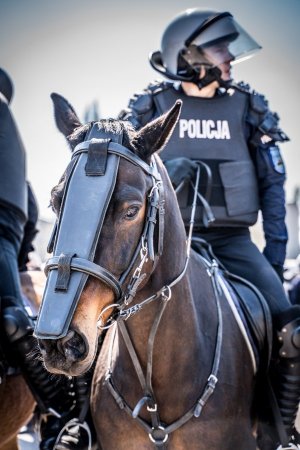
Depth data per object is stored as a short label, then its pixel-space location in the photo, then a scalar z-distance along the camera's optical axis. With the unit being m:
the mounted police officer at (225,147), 4.69
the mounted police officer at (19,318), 4.06
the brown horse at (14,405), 4.86
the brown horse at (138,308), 2.62
